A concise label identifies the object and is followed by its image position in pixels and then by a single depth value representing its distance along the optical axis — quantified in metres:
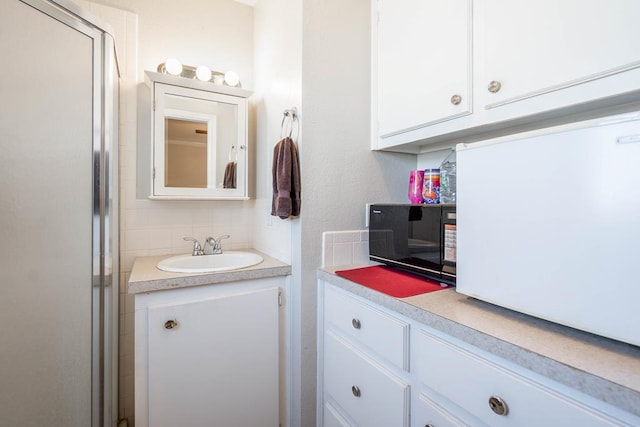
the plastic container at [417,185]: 1.48
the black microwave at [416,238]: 1.07
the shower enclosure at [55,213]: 0.98
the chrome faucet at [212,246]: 1.76
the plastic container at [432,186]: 1.38
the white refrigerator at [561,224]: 0.58
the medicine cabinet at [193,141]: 1.62
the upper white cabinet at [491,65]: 0.77
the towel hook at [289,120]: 1.42
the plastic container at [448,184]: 1.35
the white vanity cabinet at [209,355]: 1.22
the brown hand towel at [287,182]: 1.32
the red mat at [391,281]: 1.05
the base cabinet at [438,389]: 0.59
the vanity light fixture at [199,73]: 1.67
